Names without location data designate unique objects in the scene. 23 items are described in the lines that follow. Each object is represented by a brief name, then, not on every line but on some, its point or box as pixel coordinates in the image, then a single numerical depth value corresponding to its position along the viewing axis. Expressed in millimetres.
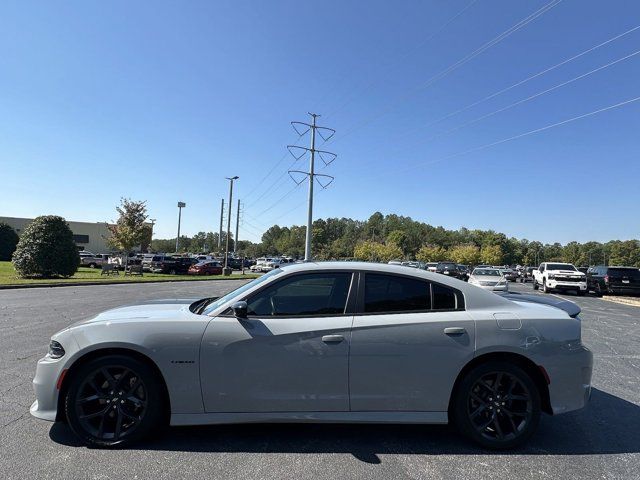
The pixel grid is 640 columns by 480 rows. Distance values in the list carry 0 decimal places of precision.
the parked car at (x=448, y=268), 37475
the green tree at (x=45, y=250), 24484
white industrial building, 83062
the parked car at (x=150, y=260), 41562
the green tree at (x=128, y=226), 39969
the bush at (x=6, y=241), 52600
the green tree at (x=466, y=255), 97250
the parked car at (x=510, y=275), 44691
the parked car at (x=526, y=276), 48016
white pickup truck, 24219
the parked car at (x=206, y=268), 41688
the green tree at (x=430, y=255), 95312
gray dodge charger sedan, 3566
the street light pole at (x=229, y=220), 41584
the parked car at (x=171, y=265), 41219
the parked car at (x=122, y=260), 41562
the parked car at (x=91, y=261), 47500
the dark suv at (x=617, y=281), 24172
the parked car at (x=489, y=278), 20225
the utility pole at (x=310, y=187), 39250
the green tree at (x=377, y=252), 84688
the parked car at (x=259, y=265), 55969
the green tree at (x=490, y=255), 103875
